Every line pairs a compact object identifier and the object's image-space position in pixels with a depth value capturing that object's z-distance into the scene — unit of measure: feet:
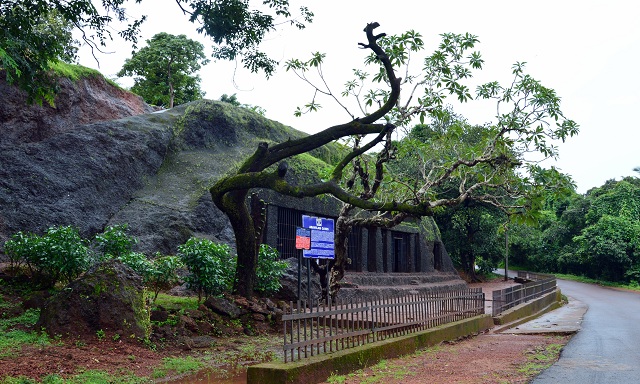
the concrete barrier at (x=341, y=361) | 21.77
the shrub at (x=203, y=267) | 37.11
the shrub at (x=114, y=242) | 38.47
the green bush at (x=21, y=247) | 35.27
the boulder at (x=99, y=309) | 28.48
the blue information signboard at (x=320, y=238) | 35.86
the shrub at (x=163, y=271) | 35.50
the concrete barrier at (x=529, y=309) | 55.01
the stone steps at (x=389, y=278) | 68.18
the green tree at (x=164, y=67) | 120.67
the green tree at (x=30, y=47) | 30.19
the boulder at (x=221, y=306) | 35.53
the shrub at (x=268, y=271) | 41.75
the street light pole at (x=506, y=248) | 129.94
